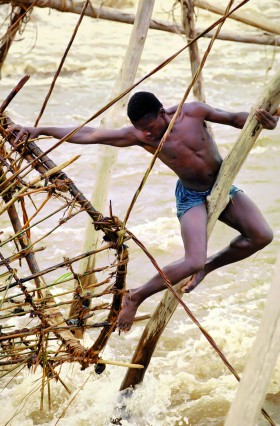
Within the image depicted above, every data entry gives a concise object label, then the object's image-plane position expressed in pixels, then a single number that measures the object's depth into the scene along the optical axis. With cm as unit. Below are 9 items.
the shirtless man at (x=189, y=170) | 742
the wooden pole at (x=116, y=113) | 979
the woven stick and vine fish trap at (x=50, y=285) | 630
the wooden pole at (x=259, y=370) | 474
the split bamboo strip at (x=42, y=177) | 620
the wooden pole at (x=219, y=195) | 704
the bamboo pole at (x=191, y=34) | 1092
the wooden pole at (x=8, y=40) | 1024
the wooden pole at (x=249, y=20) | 1100
